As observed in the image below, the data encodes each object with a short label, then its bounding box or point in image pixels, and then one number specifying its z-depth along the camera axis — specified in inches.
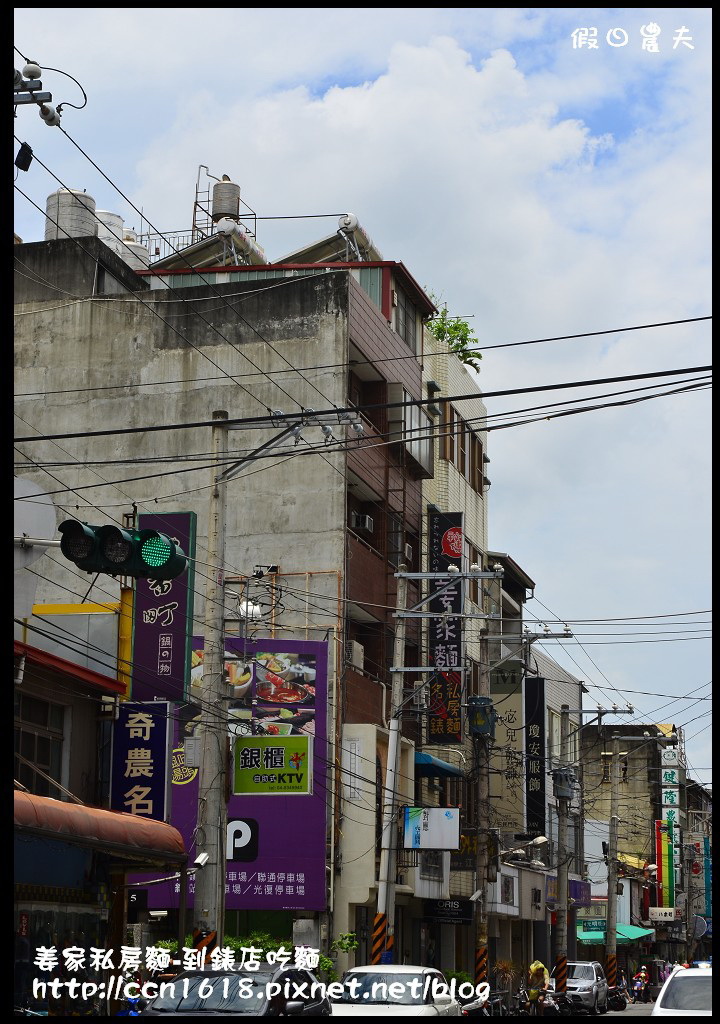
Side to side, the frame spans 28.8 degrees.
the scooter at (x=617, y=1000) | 2174.0
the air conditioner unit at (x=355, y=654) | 1598.2
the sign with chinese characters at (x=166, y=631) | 1070.4
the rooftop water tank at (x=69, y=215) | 1862.7
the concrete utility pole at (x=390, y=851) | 1258.0
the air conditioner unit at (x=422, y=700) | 1784.0
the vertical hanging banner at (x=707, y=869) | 4372.5
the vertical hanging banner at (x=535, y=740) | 2354.8
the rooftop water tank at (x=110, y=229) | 1924.2
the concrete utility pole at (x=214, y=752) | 890.1
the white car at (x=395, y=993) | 832.3
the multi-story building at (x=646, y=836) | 3410.4
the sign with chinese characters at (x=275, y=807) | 1387.8
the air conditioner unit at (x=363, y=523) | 1726.1
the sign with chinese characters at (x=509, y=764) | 2310.5
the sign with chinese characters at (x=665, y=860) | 3489.2
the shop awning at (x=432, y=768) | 1743.4
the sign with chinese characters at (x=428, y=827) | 1514.5
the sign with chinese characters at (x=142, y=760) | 1010.1
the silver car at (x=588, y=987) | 1887.3
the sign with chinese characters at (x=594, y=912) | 3041.3
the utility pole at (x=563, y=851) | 1829.5
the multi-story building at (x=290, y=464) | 1512.1
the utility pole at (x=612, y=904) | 2340.7
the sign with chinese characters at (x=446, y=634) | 1705.2
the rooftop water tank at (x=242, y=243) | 1899.6
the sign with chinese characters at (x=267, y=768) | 1077.8
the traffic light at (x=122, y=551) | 629.6
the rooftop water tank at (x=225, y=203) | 2001.7
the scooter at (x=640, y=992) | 2568.9
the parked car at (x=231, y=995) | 699.4
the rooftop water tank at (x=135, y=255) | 1947.6
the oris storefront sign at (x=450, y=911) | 1829.5
